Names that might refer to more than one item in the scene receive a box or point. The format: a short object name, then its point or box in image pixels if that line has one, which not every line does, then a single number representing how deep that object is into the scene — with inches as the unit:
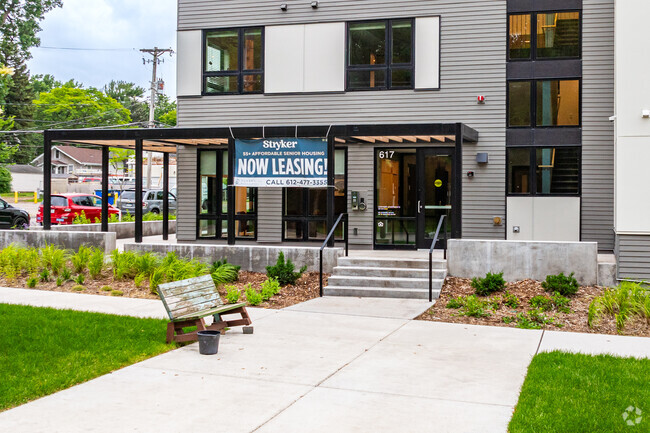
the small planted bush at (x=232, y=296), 464.1
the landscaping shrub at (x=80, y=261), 563.5
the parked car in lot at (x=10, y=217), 1106.7
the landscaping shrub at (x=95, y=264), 550.9
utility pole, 1911.9
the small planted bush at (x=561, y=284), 476.1
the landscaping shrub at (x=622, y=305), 403.5
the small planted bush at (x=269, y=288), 490.6
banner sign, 606.5
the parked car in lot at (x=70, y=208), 1079.2
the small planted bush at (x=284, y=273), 532.7
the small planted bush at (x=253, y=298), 472.1
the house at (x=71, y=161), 3558.1
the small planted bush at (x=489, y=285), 487.2
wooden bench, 344.8
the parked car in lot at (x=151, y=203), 1350.9
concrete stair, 507.2
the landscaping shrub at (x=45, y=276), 551.2
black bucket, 321.7
